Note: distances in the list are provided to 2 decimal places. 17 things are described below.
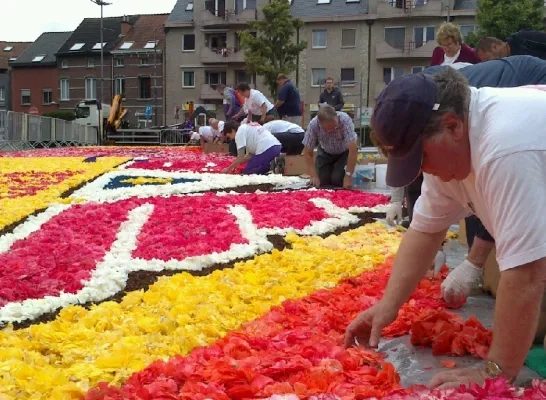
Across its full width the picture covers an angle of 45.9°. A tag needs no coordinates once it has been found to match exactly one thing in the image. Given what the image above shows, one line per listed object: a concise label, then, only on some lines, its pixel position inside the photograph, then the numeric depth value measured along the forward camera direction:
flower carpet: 2.09
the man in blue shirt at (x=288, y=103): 11.91
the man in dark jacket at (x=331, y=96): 12.23
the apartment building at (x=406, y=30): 33.97
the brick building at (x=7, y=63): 50.28
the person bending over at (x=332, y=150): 7.47
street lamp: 37.66
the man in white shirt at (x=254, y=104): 11.80
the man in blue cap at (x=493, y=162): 1.65
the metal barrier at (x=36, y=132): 20.53
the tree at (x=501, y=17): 28.08
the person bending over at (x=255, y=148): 9.45
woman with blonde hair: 5.39
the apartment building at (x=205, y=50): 38.22
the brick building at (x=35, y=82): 46.28
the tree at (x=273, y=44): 32.50
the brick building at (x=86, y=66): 43.84
